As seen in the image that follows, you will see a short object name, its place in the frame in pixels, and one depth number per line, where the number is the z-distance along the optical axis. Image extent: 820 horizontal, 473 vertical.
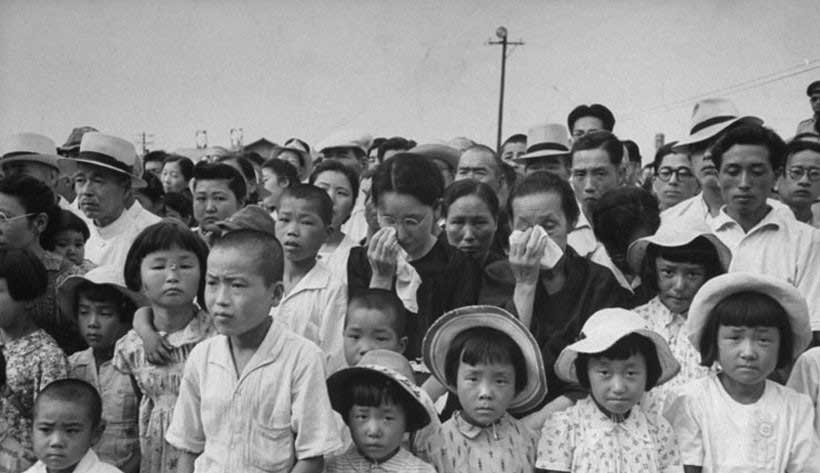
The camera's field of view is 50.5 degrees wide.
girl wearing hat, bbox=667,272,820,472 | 3.69
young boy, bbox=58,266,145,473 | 4.07
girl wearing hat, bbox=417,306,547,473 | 3.71
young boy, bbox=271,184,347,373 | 4.43
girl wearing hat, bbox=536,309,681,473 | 3.63
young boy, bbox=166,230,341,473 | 3.37
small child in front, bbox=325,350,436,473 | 3.58
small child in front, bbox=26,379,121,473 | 3.69
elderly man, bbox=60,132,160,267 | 5.42
